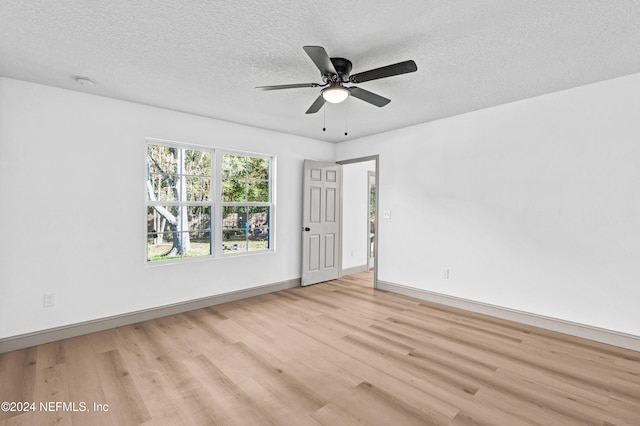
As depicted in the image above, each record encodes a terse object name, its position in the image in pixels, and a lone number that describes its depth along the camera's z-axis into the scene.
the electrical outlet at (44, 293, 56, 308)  3.02
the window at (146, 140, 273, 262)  3.85
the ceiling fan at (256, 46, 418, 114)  2.11
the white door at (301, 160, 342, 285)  5.21
